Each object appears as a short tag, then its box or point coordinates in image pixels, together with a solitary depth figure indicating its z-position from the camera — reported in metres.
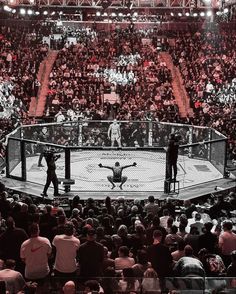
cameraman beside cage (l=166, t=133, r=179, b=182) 14.88
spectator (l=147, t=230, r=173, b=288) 7.86
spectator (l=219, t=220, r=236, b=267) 8.91
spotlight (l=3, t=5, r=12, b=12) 31.22
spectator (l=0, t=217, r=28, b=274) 8.18
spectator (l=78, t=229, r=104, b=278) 7.79
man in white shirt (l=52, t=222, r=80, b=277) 7.94
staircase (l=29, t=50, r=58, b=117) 27.81
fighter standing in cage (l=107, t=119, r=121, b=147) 19.94
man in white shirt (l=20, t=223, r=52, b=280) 7.70
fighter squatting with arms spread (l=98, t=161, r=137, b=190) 15.66
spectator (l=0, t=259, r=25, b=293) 6.82
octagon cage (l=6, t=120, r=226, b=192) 16.47
